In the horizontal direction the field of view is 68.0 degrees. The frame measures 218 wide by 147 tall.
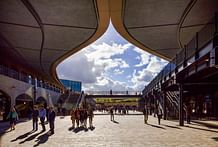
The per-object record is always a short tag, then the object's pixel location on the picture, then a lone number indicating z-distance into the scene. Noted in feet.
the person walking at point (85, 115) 36.81
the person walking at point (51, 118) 28.14
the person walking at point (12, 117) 32.11
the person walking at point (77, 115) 36.30
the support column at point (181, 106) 37.05
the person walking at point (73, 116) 36.25
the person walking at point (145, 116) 42.83
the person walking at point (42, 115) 31.07
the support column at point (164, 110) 50.74
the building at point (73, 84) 163.16
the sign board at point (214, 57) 21.29
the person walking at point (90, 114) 36.82
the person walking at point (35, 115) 31.23
